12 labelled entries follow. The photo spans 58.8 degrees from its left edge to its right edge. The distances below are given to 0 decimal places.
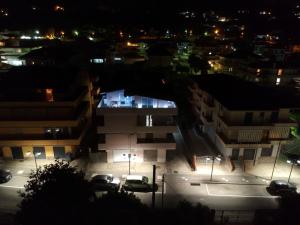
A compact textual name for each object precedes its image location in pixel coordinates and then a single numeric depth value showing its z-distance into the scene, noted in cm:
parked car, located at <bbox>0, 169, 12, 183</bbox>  3169
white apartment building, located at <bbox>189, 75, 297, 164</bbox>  3497
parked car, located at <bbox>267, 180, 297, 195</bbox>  3064
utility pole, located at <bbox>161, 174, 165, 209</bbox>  2938
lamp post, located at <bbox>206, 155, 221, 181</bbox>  3353
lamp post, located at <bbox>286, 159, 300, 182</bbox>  3264
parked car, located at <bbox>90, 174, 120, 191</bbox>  3105
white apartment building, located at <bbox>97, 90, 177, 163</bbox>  3359
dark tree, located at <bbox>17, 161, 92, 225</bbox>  2066
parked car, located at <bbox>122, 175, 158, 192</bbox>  3123
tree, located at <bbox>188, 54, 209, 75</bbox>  6824
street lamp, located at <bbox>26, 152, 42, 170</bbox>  3444
